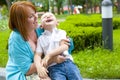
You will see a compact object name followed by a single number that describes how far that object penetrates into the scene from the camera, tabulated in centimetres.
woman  146
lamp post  463
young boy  146
